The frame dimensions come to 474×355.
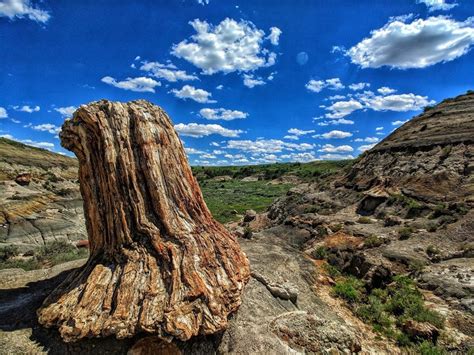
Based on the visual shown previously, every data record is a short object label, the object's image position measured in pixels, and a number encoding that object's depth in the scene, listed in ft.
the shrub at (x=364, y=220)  60.80
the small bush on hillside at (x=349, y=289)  34.60
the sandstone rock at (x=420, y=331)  25.66
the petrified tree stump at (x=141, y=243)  19.79
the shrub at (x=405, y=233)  48.65
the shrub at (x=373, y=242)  47.78
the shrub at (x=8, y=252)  49.20
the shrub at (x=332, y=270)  41.77
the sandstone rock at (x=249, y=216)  99.35
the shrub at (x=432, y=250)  41.88
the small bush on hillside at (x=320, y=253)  47.67
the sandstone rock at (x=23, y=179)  75.97
